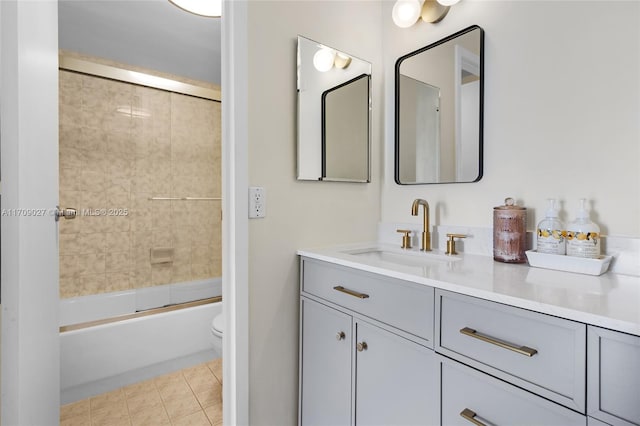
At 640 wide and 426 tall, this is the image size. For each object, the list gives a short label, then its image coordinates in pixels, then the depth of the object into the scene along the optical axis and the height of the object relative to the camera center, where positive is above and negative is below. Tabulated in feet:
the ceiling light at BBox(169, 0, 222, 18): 6.11 +3.86
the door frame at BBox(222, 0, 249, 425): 4.11 -0.04
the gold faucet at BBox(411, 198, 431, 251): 4.92 -0.28
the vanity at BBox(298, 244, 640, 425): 2.14 -1.17
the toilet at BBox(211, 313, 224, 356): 6.23 -2.44
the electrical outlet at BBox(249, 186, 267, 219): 4.26 +0.07
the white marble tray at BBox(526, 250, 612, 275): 3.26 -0.58
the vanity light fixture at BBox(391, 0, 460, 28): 4.94 +3.05
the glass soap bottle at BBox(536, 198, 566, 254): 3.64 -0.29
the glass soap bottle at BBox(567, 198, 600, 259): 3.36 -0.30
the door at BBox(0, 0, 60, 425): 3.22 -0.06
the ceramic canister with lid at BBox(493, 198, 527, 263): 3.94 -0.32
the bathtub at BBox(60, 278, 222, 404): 5.97 -2.86
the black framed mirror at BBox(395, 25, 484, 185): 4.58 +1.49
